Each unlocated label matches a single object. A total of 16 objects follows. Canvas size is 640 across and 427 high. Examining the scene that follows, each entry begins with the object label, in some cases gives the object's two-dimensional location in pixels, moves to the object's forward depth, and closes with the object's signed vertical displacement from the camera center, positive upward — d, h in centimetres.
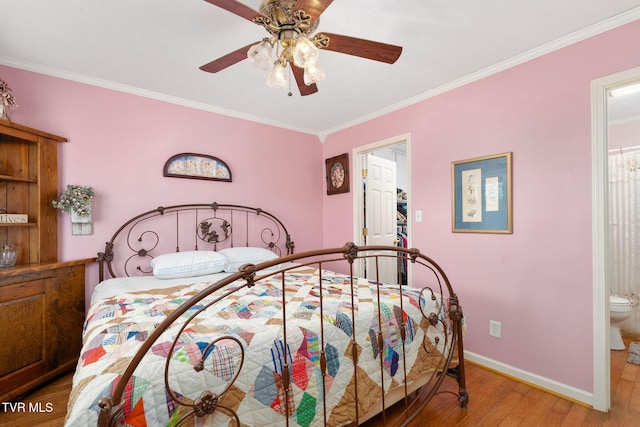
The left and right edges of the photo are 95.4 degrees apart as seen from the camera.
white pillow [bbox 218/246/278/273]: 271 -41
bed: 95 -56
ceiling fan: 130 +87
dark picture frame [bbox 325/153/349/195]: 376 +52
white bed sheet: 199 -52
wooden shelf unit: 221 +17
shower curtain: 314 -21
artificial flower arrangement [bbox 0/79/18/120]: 200 +82
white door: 371 +2
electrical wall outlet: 234 -96
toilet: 263 -96
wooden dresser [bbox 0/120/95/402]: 194 -41
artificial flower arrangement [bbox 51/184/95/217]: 229 +13
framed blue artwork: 232 +14
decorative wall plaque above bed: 293 +50
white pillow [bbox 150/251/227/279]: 236 -42
